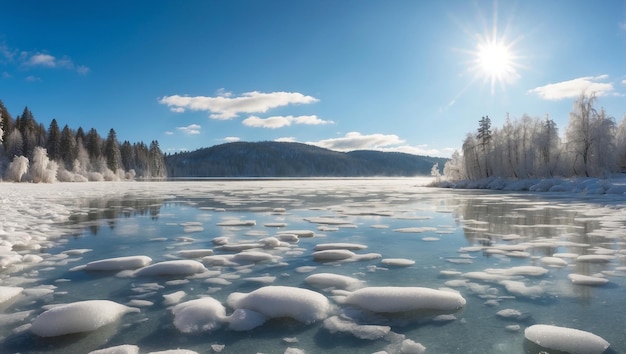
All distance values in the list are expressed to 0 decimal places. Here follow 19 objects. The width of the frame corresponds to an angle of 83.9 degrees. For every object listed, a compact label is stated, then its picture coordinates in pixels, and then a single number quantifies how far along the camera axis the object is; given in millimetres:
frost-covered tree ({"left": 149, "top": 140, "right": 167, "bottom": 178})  98875
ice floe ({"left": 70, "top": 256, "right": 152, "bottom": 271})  5320
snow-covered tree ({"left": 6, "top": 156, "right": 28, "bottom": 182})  44312
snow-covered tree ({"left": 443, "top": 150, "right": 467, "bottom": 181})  49469
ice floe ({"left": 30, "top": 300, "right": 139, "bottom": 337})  3135
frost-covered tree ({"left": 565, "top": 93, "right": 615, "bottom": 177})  35406
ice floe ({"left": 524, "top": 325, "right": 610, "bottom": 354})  2740
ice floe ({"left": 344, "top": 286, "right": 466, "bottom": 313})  3668
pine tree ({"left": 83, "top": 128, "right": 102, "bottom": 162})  73938
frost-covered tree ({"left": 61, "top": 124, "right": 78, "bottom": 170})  65938
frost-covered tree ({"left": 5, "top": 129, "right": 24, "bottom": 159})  60906
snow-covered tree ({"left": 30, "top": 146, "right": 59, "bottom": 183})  45875
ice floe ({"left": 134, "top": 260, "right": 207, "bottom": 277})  5102
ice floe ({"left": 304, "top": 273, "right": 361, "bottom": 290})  4496
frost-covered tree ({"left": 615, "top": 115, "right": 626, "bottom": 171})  43906
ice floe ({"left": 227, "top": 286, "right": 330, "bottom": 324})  3512
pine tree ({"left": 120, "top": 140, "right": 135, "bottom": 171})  89812
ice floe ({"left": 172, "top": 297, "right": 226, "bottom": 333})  3239
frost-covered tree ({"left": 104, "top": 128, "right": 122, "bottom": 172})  74375
